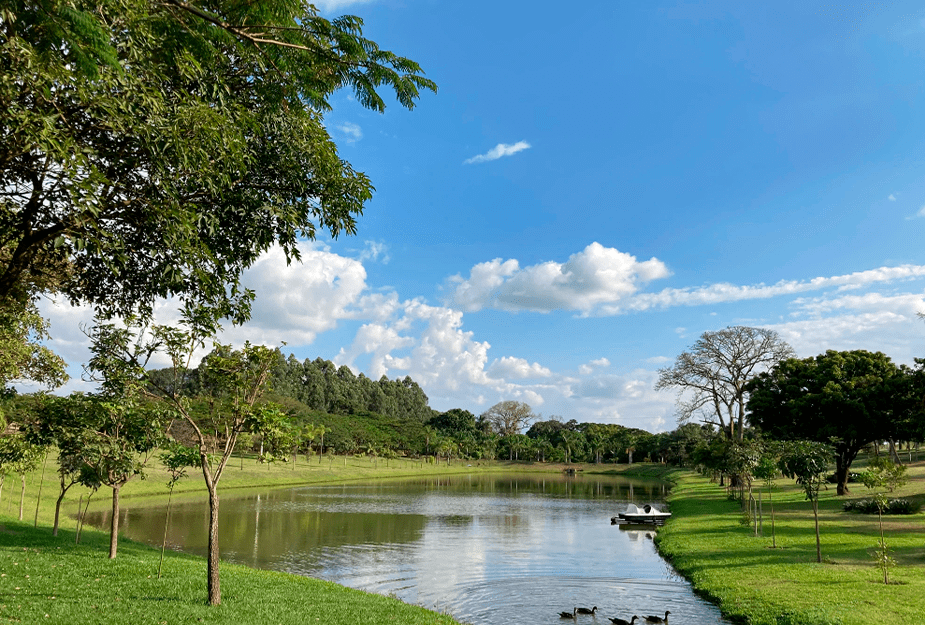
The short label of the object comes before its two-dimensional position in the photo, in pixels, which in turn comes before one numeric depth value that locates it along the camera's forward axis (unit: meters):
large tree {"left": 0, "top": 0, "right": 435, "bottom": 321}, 6.06
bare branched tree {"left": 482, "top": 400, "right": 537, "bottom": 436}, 156.25
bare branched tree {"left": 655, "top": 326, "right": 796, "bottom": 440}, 51.97
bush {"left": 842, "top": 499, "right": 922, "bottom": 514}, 32.49
